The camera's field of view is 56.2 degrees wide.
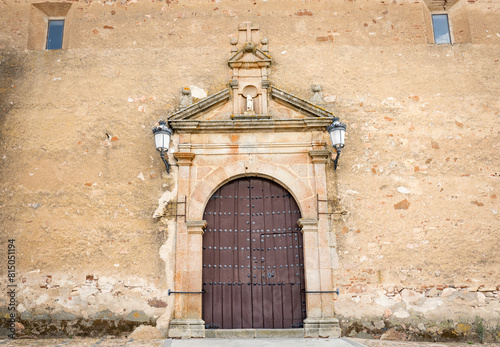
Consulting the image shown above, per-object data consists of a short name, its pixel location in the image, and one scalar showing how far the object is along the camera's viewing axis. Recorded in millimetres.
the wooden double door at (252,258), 6469
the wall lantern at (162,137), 6582
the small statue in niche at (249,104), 7152
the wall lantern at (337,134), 6469
